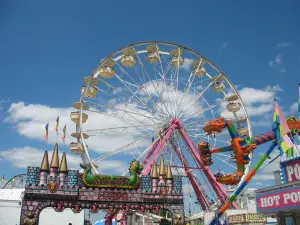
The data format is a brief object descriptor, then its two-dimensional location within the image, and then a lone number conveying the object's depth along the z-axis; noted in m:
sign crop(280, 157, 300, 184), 11.90
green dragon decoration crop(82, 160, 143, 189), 14.13
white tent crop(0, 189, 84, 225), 26.86
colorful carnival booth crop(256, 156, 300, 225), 10.16
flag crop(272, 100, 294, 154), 13.80
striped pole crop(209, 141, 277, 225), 14.93
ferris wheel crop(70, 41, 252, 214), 20.22
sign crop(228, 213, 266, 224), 20.00
